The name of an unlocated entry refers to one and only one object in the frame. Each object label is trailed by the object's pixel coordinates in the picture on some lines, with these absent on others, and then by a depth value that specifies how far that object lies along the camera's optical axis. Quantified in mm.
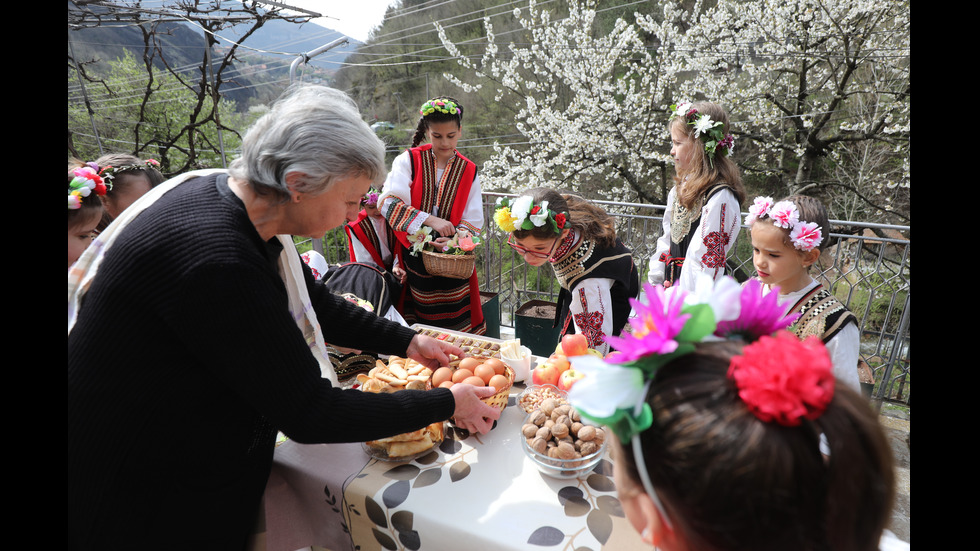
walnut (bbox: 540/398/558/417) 1566
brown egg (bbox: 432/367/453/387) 1781
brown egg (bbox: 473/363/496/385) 1751
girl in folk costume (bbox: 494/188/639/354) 2654
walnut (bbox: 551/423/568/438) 1448
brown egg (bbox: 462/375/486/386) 1721
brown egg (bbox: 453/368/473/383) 1765
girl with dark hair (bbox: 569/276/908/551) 710
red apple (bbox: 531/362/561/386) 1867
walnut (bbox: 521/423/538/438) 1503
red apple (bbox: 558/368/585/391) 1758
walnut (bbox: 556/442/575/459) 1402
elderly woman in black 1136
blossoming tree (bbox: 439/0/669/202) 9078
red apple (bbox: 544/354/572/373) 1887
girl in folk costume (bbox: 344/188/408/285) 3863
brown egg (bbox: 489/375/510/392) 1712
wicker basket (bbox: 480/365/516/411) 1669
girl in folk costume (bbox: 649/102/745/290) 2971
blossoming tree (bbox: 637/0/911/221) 7195
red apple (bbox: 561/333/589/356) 1923
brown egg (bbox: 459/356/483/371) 1827
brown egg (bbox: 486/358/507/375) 1793
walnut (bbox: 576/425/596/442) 1438
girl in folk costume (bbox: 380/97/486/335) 3539
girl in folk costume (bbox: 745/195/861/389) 1962
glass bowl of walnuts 1406
